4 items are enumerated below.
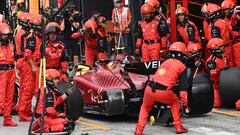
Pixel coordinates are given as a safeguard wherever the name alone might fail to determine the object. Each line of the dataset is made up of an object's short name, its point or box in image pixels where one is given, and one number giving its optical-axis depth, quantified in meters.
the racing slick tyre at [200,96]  18.66
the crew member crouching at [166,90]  16.45
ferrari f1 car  18.47
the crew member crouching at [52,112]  17.12
